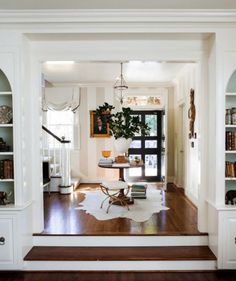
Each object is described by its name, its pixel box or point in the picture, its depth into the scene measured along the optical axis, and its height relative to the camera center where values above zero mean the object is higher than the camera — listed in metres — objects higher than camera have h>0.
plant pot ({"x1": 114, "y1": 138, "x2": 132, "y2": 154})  4.62 -0.14
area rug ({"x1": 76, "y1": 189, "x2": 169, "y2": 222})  4.12 -1.28
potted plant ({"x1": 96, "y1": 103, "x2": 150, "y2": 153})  4.60 +0.18
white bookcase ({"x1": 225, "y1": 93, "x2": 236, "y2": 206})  3.29 -0.23
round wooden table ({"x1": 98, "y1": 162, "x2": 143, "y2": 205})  4.55 -0.61
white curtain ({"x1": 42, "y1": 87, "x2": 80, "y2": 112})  6.91 +1.05
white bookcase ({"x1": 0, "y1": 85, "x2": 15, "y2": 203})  3.17 -0.24
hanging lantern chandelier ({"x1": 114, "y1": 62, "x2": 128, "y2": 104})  6.45 +1.21
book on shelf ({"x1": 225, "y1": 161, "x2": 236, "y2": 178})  3.16 -0.43
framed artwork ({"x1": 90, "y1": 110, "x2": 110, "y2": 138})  7.09 +0.21
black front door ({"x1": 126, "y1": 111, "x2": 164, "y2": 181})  7.43 -0.38
